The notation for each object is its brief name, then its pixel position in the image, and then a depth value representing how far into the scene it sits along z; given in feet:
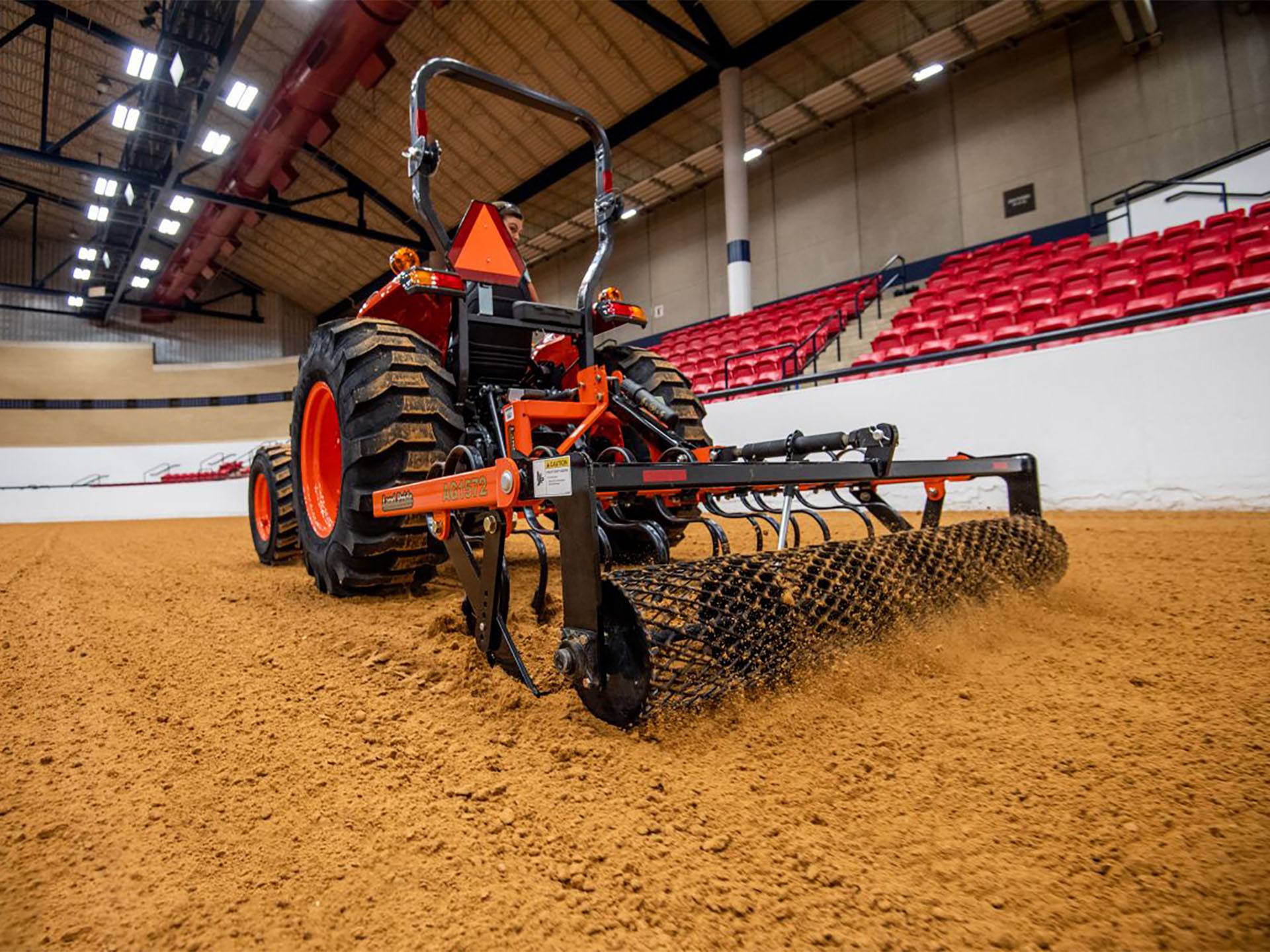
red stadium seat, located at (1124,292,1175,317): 18.60
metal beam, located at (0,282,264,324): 69.21
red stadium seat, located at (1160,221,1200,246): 23.61
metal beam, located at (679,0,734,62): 38.24
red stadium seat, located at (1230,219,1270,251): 19.88
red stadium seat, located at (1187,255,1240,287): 18.66
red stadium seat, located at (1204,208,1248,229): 22.84
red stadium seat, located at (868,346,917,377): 23.36
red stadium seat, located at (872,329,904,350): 26.17
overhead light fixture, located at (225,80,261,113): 40.14
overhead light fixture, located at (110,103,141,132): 41.93
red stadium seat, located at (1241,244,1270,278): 18.40
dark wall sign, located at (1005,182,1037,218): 38.40
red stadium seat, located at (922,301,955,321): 26.87
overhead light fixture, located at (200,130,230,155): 43.98
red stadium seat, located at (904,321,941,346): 24.72
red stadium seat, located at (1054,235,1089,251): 30.80
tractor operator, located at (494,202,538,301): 10.64
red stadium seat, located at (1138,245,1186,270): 21.09
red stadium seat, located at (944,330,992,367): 22.04
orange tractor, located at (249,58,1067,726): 4.47
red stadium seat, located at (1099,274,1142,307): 20.66
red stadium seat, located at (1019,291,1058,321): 22.65
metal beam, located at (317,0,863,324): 38.06
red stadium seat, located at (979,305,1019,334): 23.09
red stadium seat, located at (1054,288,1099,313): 21.44
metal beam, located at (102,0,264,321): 32.48
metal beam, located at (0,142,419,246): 40.88
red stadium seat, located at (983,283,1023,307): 24.50
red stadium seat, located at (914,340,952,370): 22.82
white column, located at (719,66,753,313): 40.70
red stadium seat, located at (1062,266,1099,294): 22.75
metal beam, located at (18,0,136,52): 37.32
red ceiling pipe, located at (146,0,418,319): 31.83
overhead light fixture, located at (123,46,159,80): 36.37
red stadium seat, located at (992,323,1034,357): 20.63
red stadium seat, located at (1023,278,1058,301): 23.70
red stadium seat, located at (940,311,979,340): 24.38
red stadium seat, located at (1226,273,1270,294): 16.96
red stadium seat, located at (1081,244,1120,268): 25.40
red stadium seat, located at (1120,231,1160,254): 25.40
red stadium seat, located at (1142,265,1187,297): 19.70
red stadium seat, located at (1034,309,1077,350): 19.52
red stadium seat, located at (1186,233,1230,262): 20.65
